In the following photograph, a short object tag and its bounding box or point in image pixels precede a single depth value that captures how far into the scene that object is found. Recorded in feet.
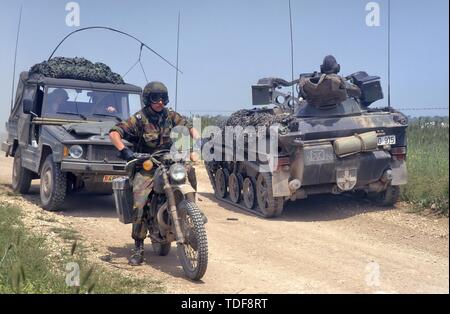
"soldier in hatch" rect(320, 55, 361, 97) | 32.91
